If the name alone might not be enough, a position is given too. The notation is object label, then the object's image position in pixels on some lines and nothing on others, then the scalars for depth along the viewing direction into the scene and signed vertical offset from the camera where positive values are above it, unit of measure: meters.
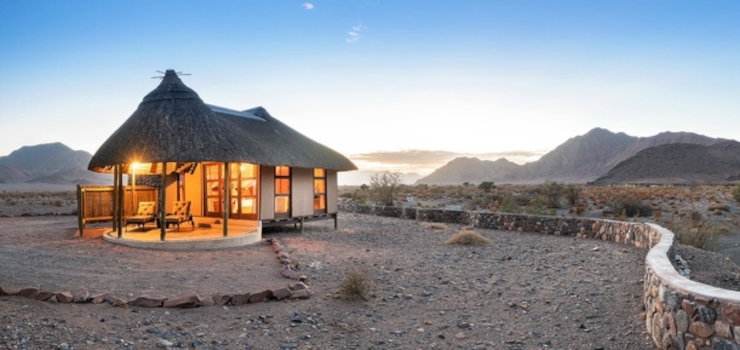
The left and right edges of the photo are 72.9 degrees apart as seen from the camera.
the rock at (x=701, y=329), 4.09 -1.24
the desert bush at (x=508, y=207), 21.51 -1.14
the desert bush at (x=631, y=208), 21.31 -1.17
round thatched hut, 11.68 +0.54
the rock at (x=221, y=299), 6.39 -1.49
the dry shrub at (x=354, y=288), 6.99 -1.49
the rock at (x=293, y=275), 7.90 -1.49
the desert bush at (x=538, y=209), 19.85 -1.15
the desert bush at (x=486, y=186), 41.54 -0.39
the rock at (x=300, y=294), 6.87 -1.54
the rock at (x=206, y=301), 6.27 -1.49
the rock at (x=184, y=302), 6.15 -1.46
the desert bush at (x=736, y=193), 24.27 -0.64
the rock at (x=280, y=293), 6.76 -1.50
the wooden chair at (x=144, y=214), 12.54 -0.83
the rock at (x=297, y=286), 7.15 -1.49
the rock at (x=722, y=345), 3.91 -1.30
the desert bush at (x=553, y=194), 25.52 -0.70
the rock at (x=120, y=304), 6.03 -1.45
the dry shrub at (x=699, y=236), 12.16 -1.39
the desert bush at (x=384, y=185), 27.16 -0.16
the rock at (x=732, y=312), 3.89 -1.04
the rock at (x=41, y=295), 6.00 -1.34
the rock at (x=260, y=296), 6.60 -1.51
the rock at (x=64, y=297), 5.98 -1.36
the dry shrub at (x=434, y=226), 16.77 -1.51
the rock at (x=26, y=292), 6.05 -1.31
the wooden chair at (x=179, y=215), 12.44 -0.84
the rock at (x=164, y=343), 5.03 -1.62
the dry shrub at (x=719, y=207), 21.56 -1.17
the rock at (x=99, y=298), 6.08 -1.39
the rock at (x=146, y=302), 6.11 -1.45
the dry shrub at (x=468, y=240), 12.64 -1.48
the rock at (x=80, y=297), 6.02 -1.37
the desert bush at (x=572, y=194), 25.92 -0.70
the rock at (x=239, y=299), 6.47 -1.51
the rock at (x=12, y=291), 6.01 -1.28
